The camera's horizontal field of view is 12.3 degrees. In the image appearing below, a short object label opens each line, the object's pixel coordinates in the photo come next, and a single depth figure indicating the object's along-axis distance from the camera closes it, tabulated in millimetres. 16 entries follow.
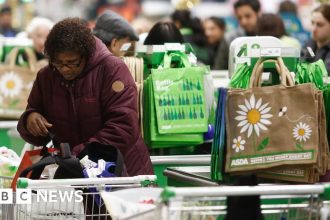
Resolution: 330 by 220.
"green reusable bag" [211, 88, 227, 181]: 8315
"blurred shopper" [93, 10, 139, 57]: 11609
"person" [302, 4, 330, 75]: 14050
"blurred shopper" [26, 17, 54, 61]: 17257
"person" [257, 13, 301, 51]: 15961
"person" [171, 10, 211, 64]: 19590
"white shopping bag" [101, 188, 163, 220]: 6588
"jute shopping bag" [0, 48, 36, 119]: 15184
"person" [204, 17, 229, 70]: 21118
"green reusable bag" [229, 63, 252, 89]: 8554
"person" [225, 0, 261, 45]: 18434
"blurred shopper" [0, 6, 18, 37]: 28525
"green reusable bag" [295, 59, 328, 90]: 8947
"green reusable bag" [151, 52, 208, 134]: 10324
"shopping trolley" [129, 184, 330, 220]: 6220
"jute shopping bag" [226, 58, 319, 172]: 8207
